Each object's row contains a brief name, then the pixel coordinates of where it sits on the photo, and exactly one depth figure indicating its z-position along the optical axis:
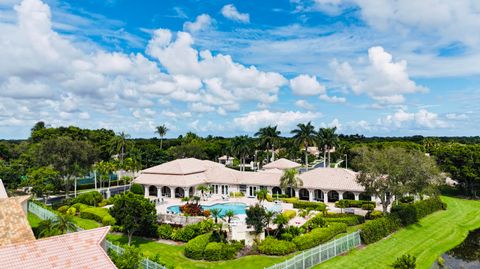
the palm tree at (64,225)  27.95
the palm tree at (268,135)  76.56
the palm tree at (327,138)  72.31
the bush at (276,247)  27.72
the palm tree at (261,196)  43.33
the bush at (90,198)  47.84
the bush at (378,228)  30.91
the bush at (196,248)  27.25
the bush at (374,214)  38.66
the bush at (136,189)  54.22
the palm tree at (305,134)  71.00
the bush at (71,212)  42.96
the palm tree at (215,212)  32.53
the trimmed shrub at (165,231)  32.59
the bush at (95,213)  39.88
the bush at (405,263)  24.42
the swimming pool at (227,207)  44.56
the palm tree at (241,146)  76.81
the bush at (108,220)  36.91
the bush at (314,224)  33.44
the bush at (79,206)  44.34
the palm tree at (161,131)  112.00
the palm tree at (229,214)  32.22
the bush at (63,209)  44.22
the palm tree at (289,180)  48.44
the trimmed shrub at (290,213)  38.56
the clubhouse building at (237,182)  48.03
